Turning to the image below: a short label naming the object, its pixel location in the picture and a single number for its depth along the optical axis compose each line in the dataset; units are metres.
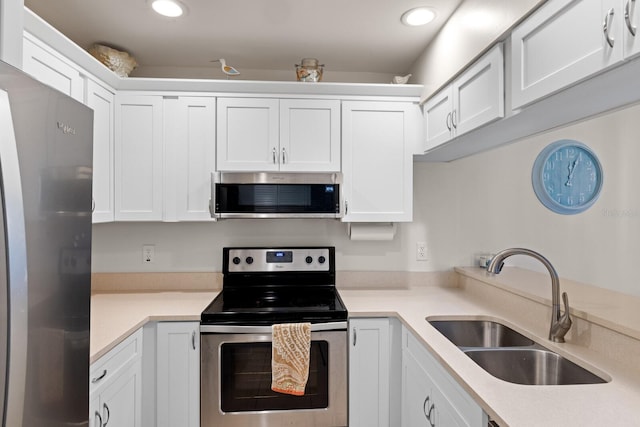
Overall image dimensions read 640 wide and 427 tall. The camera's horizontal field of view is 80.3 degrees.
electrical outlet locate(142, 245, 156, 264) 2.51
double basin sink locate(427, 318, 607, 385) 1.35
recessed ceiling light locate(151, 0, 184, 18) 1.80
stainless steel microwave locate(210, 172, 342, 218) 2.21
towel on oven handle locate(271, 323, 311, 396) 1.90
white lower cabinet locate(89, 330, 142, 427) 1.46
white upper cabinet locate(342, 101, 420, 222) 2.31
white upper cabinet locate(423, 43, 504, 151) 1.43
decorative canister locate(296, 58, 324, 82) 2.28
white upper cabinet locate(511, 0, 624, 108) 0.94
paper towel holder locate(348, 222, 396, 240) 2.46
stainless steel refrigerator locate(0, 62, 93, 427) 0.67
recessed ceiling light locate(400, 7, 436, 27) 1.86
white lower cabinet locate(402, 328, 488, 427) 1.19
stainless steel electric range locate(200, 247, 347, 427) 1.95
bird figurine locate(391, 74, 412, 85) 2.31
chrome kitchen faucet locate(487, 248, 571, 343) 1.47
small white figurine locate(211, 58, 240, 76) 2.23
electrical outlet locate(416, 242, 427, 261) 2.62
